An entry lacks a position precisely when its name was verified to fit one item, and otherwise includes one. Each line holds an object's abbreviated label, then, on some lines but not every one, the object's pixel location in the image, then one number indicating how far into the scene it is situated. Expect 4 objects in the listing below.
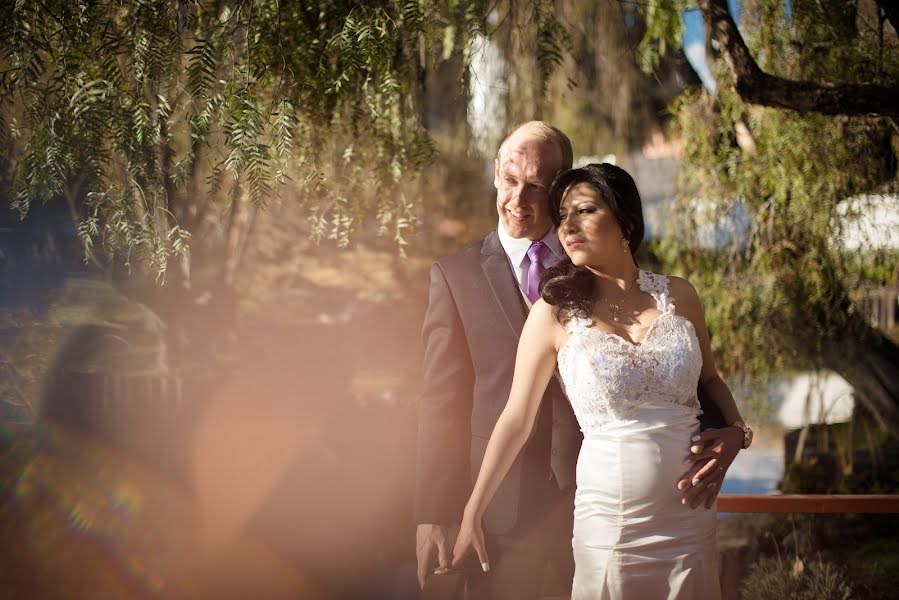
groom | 2.12
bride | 1.86
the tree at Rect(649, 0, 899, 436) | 4.06
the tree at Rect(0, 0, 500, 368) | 2.30
